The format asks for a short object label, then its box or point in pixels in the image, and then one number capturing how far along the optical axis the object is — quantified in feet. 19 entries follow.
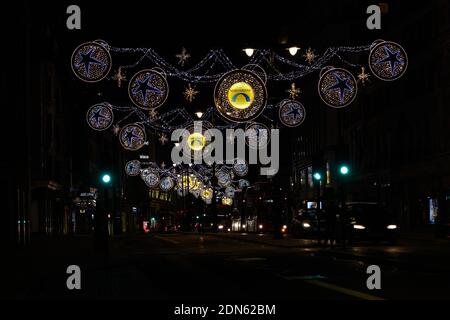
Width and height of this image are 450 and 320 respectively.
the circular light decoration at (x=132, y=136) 125.70
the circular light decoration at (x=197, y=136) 143.84
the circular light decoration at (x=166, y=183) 253.38
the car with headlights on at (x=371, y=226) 122.93
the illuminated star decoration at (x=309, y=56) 114.01
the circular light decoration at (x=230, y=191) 316.87
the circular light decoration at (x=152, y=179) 235.40
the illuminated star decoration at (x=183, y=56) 93.15
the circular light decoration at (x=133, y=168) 219.57
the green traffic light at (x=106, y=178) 98.48
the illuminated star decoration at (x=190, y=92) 113.50
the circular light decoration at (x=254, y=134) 156.17
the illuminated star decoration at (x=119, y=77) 97.76
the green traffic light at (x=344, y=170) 117.29
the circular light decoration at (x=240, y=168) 232.49
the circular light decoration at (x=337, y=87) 95.81
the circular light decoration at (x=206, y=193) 301.63
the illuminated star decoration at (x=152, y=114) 141.77
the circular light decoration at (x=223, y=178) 258.57
